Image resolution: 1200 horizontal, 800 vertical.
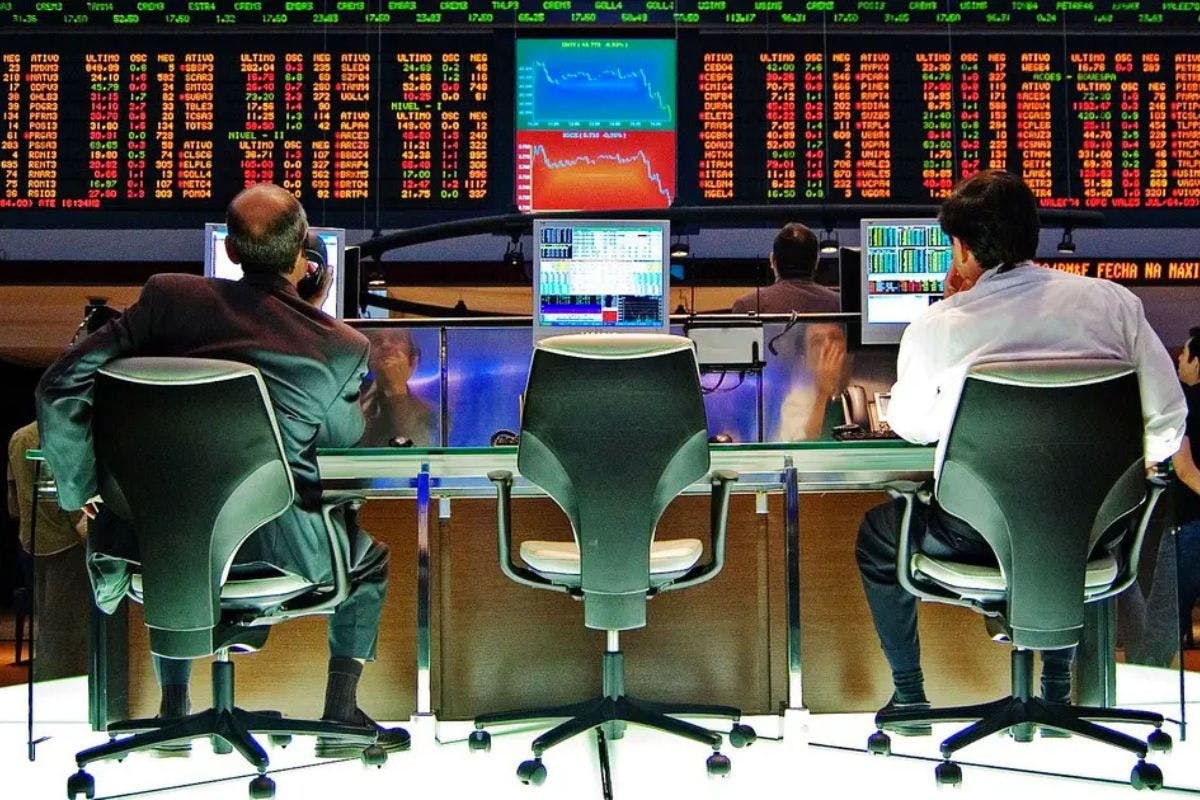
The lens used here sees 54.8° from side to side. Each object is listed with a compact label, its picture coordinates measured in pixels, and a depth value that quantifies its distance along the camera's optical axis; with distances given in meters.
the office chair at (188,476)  2.27
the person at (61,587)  3.21
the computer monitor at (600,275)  3.80
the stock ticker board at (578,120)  5.63
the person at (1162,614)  3.14
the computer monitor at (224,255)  3.74
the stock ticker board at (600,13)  5.66
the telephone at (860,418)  3.77
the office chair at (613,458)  2.46
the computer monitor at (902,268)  3.78
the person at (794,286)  4.27
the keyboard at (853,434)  3.75
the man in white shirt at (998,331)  2.46
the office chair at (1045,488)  2.31
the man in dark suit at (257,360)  2.35
